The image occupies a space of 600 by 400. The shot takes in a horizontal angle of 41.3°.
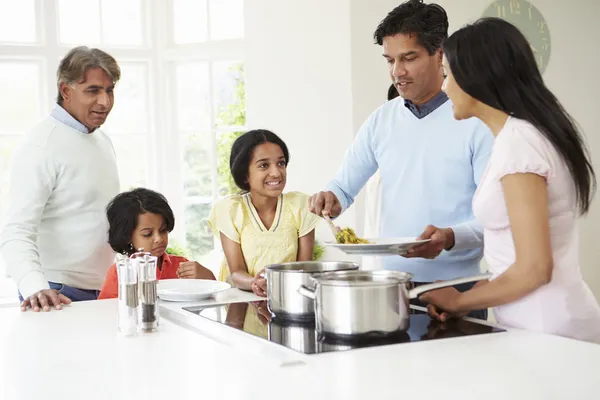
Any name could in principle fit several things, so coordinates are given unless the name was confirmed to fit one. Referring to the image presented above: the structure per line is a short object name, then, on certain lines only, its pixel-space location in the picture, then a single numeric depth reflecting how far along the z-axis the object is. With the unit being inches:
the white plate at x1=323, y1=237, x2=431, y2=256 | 77.8
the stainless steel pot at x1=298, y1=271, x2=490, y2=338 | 63.6
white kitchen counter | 50.6
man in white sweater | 108.2
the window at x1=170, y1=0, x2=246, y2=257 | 216.8
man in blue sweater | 93.9
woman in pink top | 65.3
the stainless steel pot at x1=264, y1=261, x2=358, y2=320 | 73.5
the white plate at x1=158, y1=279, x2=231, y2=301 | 89.5
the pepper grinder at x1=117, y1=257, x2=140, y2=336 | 72.4
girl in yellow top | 112.0
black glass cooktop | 63.8
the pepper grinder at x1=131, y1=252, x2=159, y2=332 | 73.4
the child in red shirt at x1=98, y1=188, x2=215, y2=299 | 111.3
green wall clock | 196.9
